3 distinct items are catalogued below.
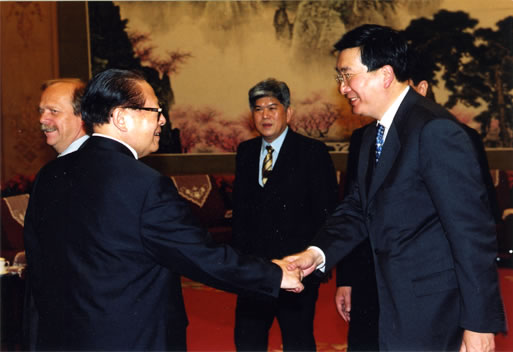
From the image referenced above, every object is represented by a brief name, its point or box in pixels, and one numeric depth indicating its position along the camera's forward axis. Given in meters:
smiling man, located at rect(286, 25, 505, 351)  1.78
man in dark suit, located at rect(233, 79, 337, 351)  3.14
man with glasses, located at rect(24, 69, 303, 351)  1.74
